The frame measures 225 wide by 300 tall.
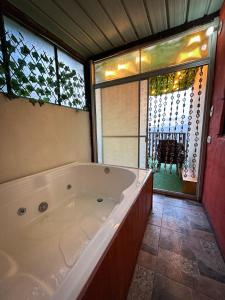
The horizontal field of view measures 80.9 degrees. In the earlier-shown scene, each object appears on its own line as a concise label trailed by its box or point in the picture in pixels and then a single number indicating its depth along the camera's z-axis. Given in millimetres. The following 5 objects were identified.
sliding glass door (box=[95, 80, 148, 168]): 2307
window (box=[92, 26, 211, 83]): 1763
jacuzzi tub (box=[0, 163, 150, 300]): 701
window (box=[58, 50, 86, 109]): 2062
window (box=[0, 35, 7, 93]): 1361
